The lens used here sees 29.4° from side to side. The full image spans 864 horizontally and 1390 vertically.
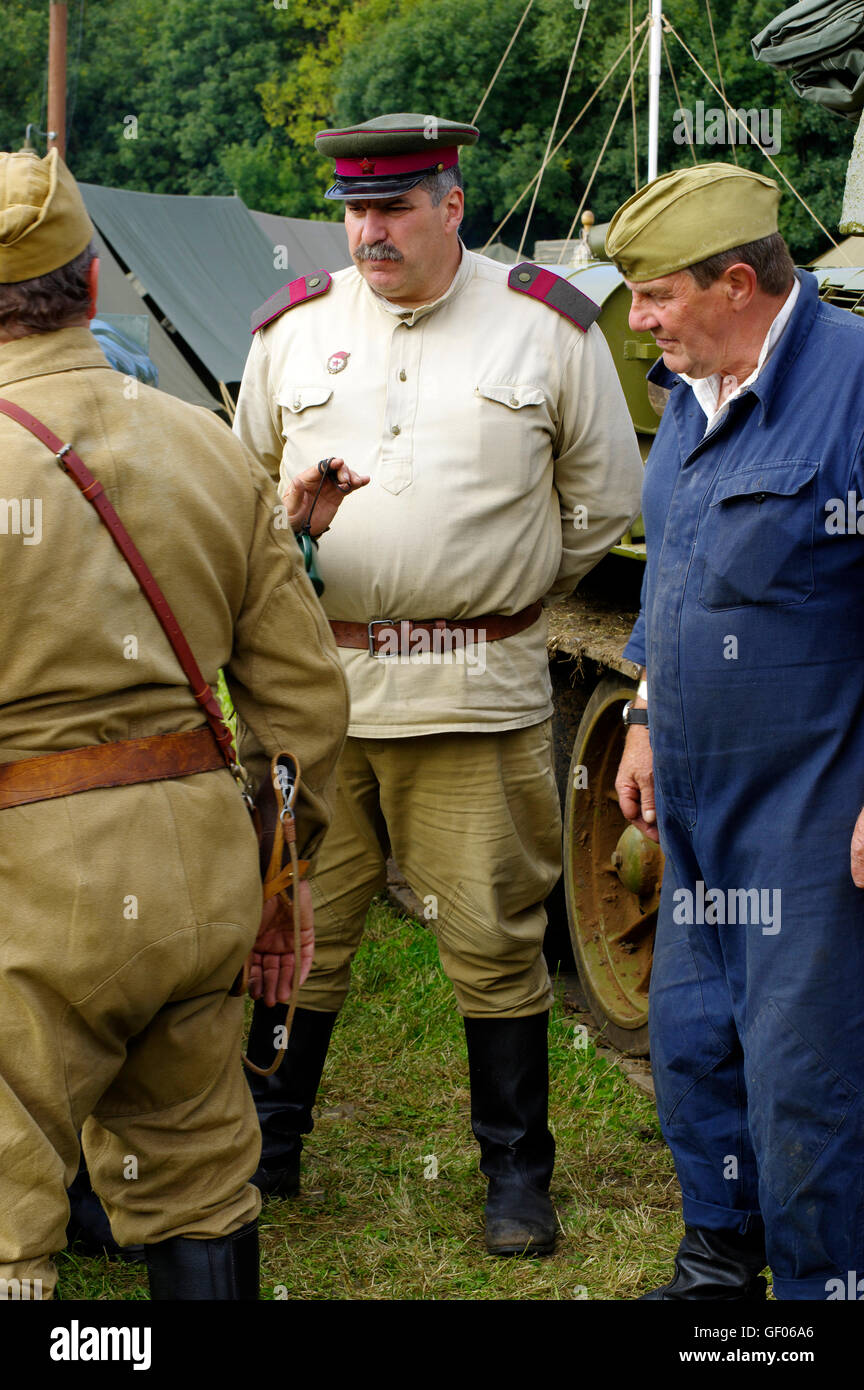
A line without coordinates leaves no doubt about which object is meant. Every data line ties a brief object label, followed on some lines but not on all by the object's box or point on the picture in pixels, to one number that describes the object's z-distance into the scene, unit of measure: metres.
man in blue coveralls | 2.40
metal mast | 9.03
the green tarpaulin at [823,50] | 4.60
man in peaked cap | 3.13
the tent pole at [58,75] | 12.10
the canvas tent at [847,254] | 4.30
